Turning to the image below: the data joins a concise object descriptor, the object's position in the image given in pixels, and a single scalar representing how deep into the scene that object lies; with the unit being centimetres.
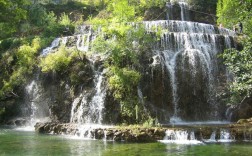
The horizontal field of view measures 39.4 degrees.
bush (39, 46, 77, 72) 2821
